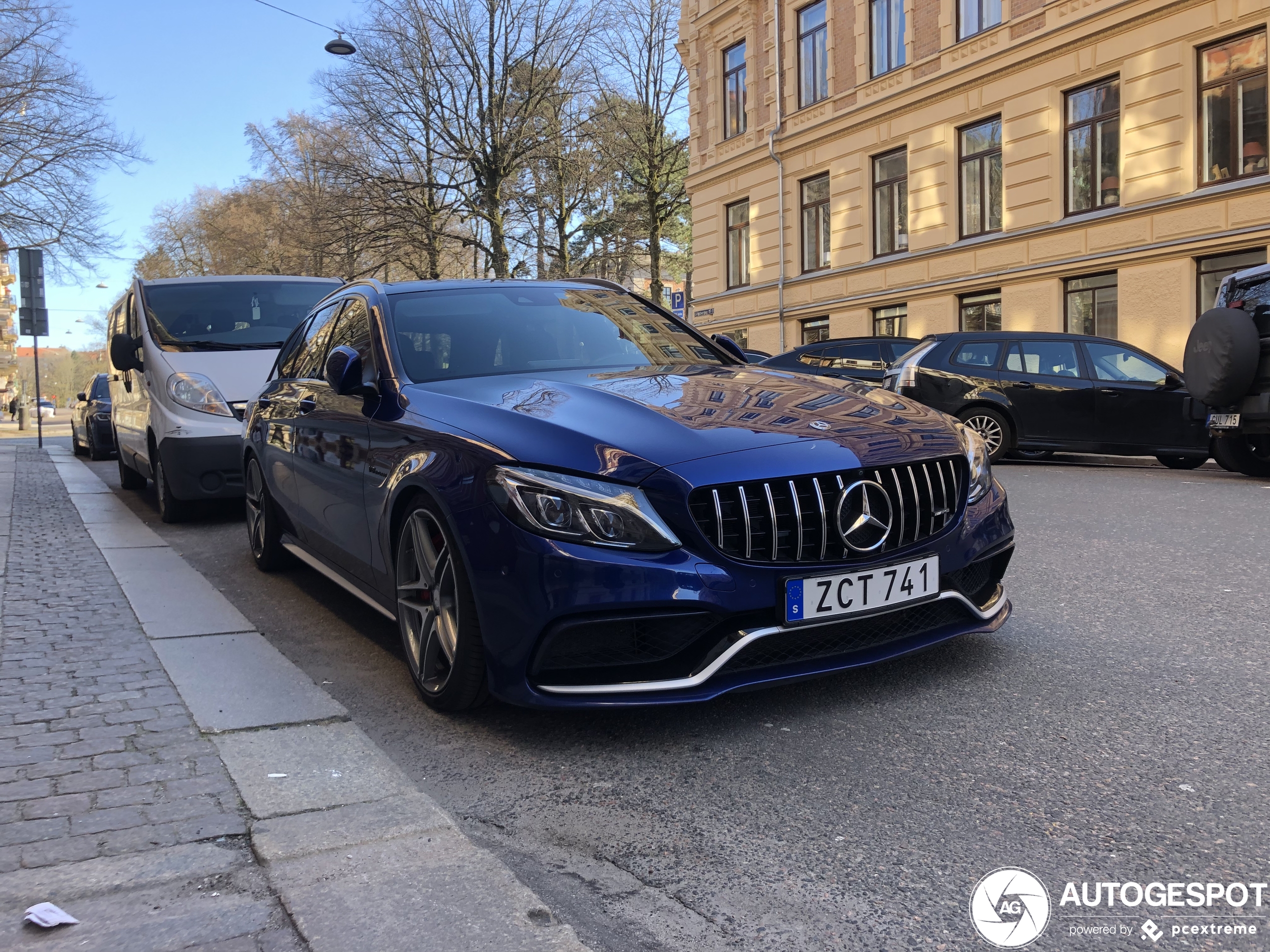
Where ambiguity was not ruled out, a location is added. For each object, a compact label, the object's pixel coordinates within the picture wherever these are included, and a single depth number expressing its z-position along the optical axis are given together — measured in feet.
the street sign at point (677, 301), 82.80
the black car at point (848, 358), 48.01
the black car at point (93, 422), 57.82
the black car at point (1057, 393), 38.19
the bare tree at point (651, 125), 102.53
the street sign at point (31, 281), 61.41
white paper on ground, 7.10
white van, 26.73
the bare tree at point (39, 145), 75.72
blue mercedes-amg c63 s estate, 10.08
